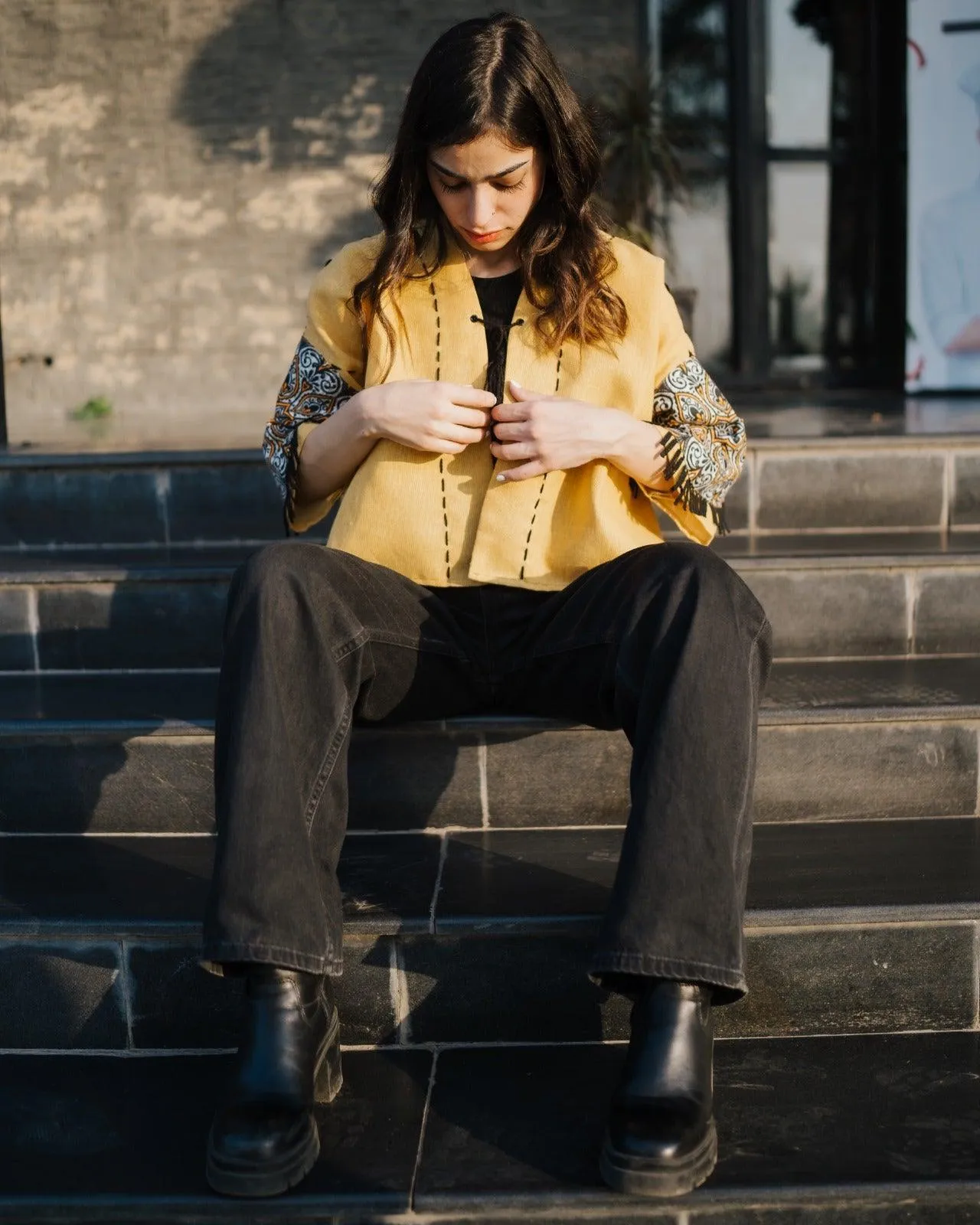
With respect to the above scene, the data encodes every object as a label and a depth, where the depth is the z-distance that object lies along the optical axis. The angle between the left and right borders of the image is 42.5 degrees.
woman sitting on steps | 1.64
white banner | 5.25
